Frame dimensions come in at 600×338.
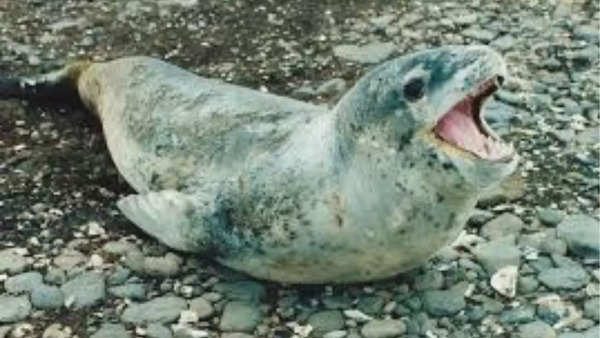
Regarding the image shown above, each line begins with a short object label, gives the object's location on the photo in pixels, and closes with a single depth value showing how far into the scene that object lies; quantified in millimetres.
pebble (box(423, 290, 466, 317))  4188
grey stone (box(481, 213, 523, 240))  4645
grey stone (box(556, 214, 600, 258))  4492
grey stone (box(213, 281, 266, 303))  4266
